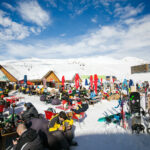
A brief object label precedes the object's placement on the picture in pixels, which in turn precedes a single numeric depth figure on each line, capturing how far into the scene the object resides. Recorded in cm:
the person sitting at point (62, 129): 369
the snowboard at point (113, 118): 628
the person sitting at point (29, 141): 272
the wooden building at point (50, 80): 2615
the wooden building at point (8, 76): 2360
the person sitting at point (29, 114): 557
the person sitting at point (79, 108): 665
